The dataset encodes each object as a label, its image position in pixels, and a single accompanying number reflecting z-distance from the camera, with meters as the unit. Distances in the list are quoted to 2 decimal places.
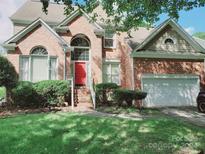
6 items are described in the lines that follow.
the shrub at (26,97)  11.19
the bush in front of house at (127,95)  11.85
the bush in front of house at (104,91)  13.19
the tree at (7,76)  11.80
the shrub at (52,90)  11.54
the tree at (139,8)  8.68
